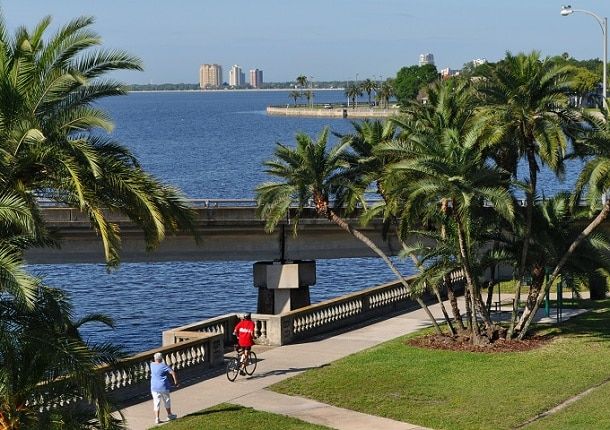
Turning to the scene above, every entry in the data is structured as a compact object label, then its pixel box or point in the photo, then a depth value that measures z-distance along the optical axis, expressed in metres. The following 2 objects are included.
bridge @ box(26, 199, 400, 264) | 43.53
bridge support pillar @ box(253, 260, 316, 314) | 45.78
